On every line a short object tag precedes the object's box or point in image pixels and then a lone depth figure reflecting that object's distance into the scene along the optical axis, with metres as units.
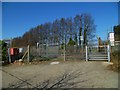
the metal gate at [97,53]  8.39
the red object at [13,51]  9.10
